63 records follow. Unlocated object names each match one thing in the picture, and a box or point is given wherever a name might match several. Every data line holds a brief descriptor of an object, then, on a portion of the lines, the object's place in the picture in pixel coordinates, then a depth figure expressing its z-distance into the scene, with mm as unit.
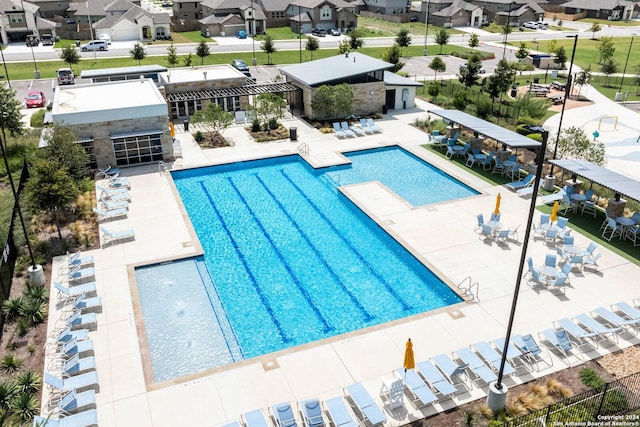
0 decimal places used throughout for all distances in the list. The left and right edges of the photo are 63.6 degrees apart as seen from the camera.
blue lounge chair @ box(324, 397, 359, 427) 11695
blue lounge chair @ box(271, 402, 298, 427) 11719
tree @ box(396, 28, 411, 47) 63281
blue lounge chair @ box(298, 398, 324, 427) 11812
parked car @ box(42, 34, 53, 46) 66488
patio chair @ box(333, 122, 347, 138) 31986
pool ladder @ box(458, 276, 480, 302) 16797
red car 38788
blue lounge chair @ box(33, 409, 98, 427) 11461
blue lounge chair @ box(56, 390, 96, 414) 12219
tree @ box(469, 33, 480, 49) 63638
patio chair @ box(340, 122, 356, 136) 32125
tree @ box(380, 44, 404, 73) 47250
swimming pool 16172
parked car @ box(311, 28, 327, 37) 76438
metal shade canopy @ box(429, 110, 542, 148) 24845
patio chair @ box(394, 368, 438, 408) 12408
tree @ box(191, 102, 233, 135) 30531
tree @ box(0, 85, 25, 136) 27781
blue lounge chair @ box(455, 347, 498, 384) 13050
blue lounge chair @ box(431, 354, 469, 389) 13227
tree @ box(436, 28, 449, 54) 64812
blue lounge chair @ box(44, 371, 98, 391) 12609
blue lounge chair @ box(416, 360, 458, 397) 12672
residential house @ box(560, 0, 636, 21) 96625
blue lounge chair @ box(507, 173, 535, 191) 24812
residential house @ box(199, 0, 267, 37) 74062
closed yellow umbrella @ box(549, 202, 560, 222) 20484
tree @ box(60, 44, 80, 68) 49094
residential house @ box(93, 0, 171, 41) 68812
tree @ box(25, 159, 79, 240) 19156
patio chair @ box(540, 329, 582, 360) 14297
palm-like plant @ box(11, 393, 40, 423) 12086
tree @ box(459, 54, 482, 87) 39781
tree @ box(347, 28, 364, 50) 60094
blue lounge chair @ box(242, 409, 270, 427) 11689
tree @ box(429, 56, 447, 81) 47438
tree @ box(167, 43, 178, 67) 50062
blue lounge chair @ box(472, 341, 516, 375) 13405
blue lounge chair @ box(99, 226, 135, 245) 20000
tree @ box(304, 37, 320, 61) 57781
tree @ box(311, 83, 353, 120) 33344
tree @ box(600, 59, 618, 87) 48688
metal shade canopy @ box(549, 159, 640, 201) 19750
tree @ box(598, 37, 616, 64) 51594
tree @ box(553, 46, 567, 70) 50966
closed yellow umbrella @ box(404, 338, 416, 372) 12465
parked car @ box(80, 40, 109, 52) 61719
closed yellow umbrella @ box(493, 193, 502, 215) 20750
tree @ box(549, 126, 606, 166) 25031
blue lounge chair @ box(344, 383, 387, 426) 11852
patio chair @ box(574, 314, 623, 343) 14656
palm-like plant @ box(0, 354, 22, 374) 13688
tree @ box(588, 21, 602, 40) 77919
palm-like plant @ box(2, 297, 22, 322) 15617
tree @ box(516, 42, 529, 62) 53291
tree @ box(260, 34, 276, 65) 56906
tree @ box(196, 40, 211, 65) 53703
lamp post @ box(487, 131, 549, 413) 10977
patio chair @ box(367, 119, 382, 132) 33022
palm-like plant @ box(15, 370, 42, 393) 12836
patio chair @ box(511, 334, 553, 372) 13992
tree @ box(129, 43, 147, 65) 52072
